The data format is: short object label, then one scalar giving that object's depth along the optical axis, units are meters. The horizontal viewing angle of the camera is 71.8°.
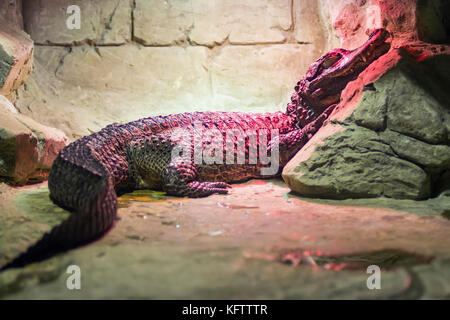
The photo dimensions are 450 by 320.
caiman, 2.64
